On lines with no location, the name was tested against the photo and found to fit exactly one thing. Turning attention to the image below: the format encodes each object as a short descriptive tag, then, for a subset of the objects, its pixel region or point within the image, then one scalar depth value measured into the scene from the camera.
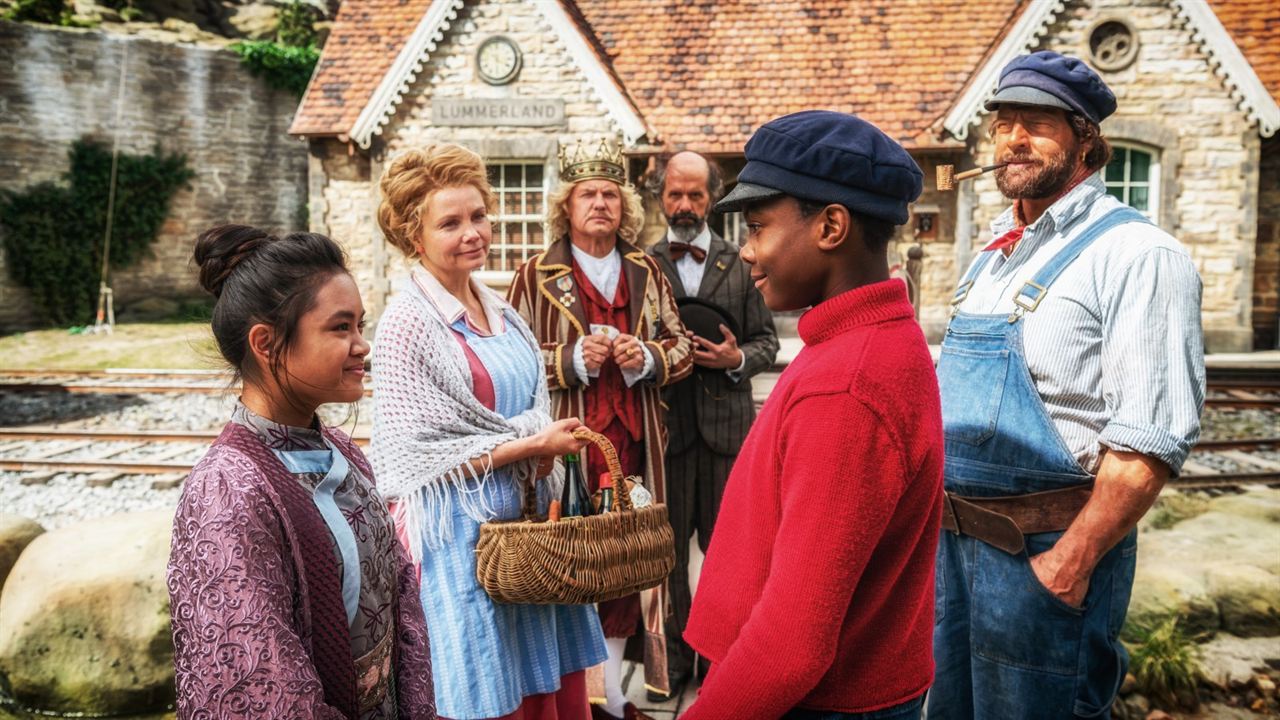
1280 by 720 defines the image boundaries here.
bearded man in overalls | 2.25
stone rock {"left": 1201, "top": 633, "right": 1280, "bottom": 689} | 3.92
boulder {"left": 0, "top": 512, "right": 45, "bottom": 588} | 4.75
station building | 14.54
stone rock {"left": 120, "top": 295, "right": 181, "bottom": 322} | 19.66
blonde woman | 2.85
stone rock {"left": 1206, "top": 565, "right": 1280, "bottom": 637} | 4.27
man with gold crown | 3.93
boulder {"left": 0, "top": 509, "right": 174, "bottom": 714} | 4.11
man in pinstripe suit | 4.35
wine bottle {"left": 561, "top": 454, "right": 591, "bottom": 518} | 3.00
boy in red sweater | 1.46
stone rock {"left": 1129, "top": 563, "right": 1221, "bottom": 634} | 4.26
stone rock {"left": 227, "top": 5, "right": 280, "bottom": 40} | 25.53
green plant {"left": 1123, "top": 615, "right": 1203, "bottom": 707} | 3.84
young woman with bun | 1.60
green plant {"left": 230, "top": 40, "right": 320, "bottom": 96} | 20.78
